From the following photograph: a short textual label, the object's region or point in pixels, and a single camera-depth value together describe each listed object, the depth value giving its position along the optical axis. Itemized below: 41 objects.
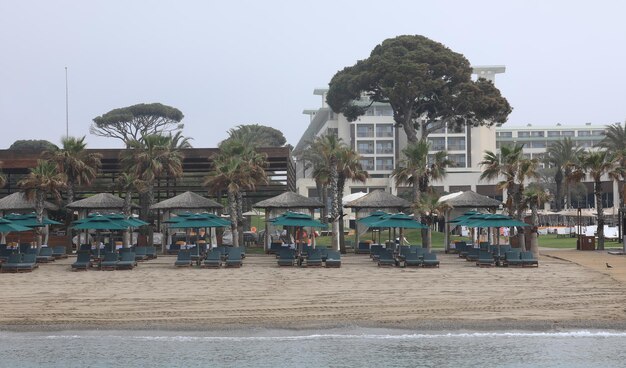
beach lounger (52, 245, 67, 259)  37.06
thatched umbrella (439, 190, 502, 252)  39.75
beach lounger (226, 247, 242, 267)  32.03
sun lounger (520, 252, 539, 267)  31.05
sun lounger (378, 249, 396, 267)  31.98
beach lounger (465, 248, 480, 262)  34.18
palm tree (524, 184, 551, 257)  35.94
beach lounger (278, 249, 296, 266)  32.41
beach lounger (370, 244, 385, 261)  34.73
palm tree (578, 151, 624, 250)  41.03
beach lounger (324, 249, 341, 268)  31.72
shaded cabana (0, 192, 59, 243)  39.59
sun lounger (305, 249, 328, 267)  32.06
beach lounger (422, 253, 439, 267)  31.29
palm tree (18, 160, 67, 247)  36.84
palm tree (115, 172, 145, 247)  39.19
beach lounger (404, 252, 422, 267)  31.36
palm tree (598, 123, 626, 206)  58.16
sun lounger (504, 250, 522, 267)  31.23
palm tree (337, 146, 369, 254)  41.49
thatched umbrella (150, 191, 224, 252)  37.88
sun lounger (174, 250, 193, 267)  32.19
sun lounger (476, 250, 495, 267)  31.86
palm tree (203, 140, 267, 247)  38.53
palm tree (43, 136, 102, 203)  39.47
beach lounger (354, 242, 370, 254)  41.56
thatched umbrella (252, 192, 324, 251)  38.75
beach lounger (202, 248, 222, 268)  31.97
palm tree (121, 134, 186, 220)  40.44
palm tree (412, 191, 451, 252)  37.03
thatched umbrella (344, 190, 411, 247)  39.28
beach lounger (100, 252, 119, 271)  31.48
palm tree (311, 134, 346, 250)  40.56
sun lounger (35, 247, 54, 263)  34.68
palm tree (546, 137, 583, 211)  74.50
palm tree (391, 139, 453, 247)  39.09
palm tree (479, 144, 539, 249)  36.53
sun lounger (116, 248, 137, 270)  31.70
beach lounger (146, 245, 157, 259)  37.11
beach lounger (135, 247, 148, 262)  35.78
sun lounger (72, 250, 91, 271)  31.25
